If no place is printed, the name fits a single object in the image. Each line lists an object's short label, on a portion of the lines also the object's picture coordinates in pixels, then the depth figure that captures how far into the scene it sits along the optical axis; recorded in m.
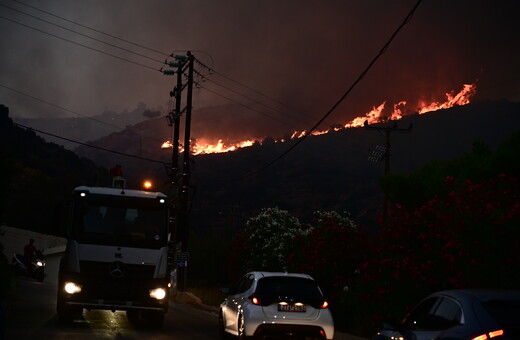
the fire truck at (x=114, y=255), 18.47
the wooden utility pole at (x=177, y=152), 39.94
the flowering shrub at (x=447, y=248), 14.59
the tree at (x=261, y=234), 39.75
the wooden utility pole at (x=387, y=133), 50.47
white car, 15.13
